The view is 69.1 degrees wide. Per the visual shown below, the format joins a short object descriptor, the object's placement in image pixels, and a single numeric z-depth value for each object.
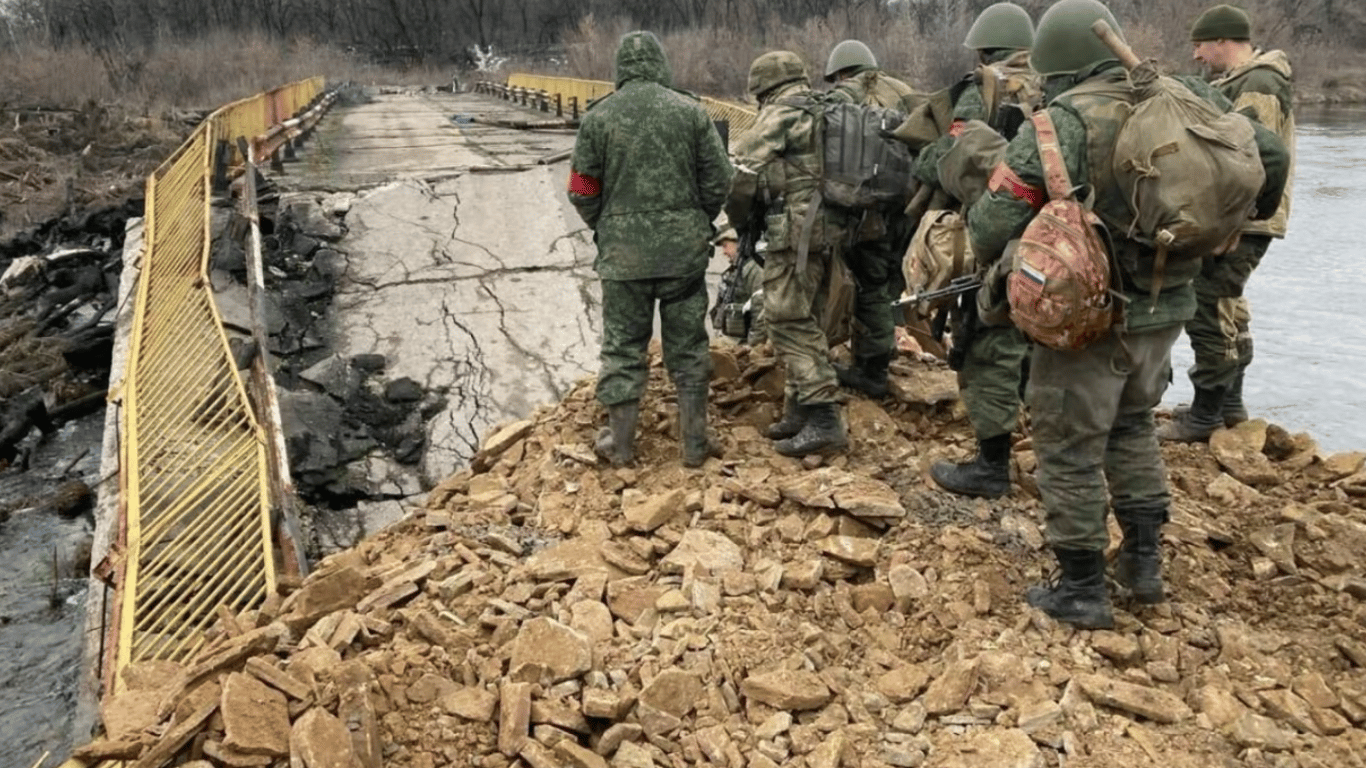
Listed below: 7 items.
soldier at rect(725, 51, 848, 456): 4.11
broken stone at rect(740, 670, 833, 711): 2.70
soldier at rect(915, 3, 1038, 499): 3.79
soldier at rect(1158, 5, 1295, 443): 4.35
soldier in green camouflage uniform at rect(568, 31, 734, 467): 4.01
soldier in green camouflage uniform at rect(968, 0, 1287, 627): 2.82
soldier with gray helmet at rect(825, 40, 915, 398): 4.57
